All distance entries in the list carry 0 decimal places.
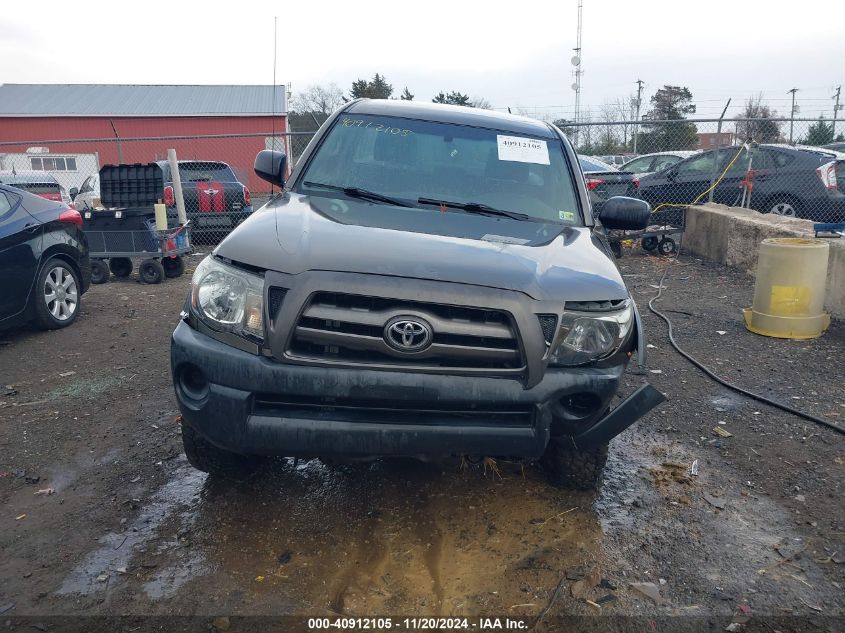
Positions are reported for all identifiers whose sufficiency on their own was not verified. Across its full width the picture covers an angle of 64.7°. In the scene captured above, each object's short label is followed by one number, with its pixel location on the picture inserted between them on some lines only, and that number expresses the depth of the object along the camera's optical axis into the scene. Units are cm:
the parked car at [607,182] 1152
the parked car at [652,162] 1390
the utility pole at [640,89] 4538
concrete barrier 654
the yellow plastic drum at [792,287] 591
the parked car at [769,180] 1054
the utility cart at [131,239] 884
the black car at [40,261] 570
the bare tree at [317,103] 4312
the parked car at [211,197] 1173
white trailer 2524
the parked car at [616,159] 2254
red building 3288
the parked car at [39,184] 1343
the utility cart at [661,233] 1094
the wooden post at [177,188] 946
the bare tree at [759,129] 1520
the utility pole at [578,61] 3566
